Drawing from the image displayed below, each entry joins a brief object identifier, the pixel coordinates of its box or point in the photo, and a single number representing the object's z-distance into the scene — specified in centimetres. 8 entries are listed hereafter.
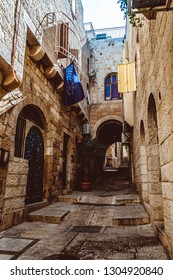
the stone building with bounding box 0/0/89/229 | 357
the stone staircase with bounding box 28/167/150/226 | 407
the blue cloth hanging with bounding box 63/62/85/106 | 677
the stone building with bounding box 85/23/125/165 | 1177
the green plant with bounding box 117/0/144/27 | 321
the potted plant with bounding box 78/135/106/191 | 875
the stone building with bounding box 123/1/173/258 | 213
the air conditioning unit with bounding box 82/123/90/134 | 1061
